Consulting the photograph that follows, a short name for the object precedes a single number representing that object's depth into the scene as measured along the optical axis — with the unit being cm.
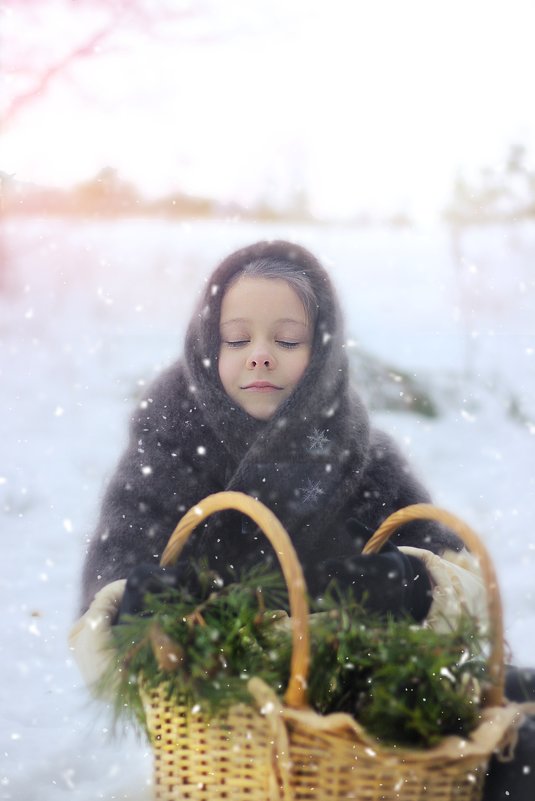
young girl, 138
